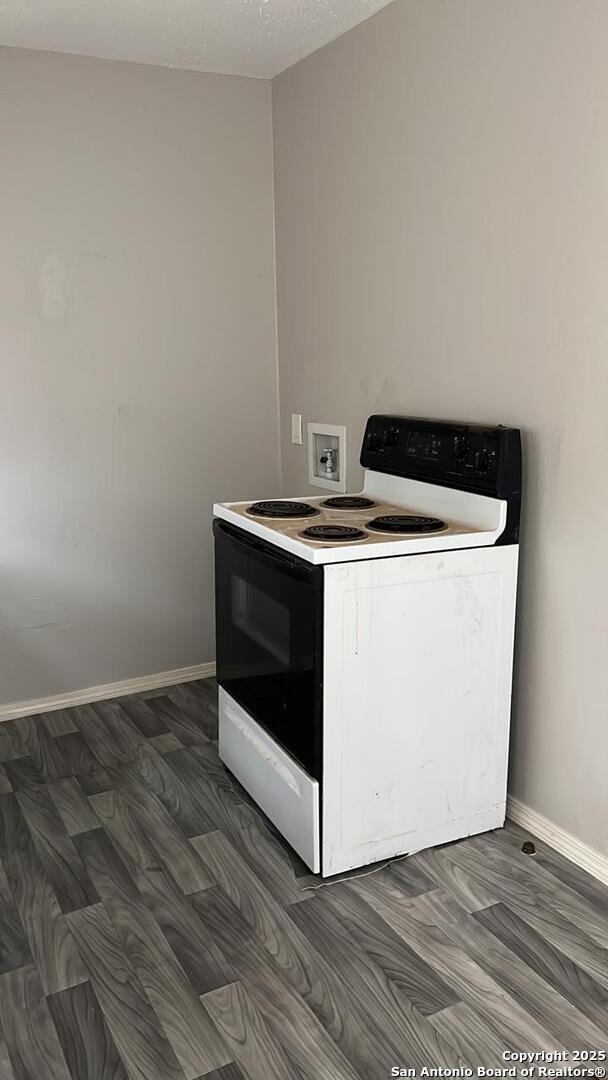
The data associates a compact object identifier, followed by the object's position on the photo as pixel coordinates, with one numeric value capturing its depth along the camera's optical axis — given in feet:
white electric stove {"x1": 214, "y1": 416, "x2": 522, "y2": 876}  6.92
